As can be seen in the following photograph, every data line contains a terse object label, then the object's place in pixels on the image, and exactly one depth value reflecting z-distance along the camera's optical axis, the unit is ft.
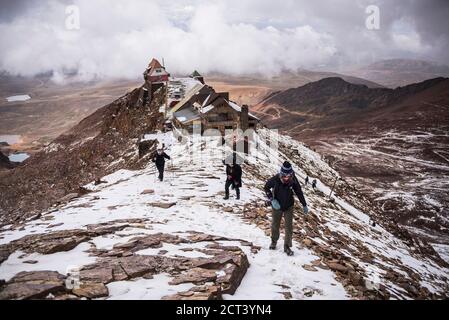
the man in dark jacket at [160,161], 55.08
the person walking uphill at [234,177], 45.39
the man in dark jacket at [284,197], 27.76
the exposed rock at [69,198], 52.38
